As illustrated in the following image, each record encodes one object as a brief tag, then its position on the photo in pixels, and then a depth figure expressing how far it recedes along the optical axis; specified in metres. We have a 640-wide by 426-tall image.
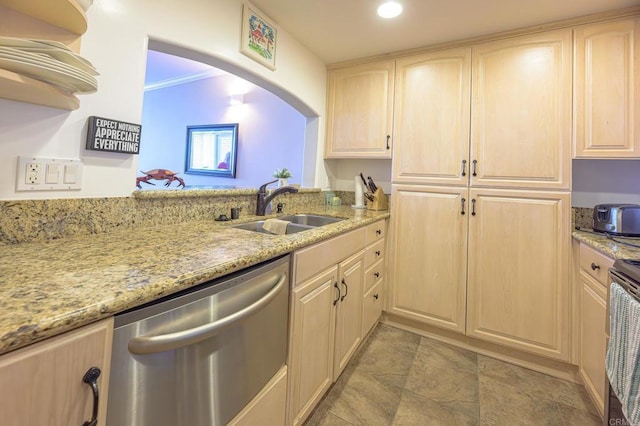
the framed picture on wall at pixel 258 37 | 1.62
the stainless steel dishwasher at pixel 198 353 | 0.59
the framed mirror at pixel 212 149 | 3.33
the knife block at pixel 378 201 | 2.37
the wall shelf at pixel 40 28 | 0.74
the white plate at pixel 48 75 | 0.67
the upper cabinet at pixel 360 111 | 2.30
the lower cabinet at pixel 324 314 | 1.17
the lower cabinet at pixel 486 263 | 1.77
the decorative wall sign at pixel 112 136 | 1.02
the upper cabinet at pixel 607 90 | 1.59
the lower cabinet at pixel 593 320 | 1.37
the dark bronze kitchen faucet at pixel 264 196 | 1.79
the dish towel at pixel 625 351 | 0.97
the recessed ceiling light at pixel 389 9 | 1.65
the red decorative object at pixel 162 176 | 2.45
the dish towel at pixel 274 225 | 1.58
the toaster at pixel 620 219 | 1.52
